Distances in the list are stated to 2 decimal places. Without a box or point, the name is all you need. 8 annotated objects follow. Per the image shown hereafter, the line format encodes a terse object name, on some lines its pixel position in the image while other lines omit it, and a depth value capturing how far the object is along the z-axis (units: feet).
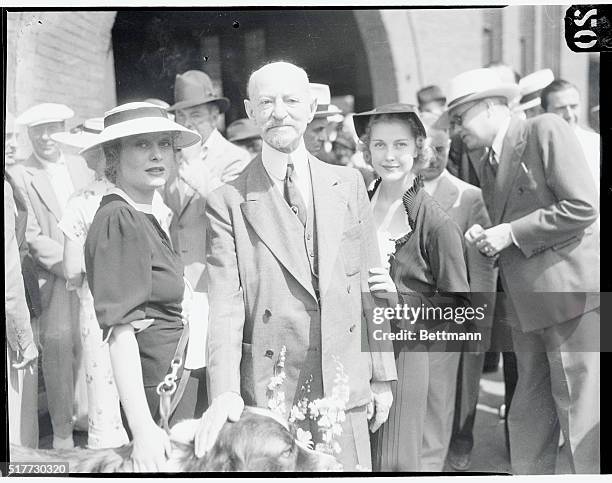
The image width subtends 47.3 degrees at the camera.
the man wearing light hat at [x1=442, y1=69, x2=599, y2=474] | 12.09
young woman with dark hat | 12.12
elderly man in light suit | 11.89
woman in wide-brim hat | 11.75
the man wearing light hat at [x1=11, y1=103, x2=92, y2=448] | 12.39
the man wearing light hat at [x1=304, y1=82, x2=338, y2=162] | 12.18
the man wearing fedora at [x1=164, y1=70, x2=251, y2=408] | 12.22
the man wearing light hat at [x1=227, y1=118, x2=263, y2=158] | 12.19
